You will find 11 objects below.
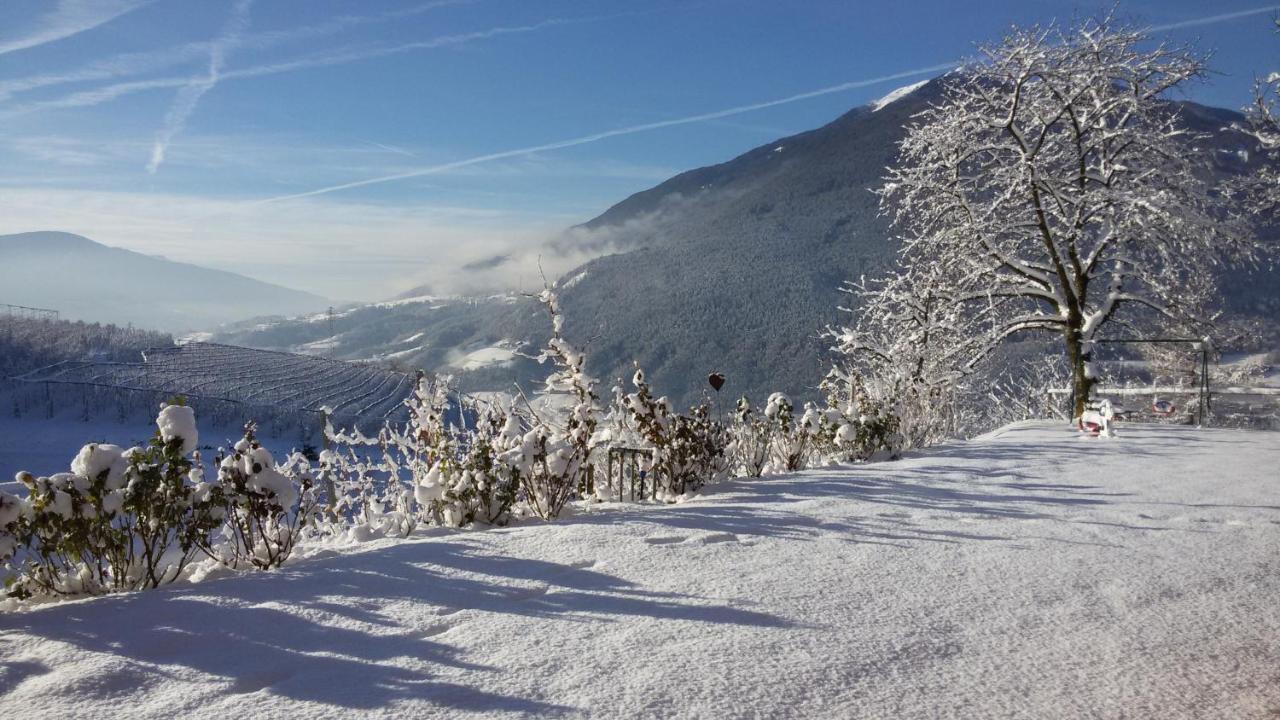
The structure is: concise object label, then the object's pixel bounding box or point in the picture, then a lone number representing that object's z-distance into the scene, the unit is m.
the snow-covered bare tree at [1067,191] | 11.40
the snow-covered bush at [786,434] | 7.25
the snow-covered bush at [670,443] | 5.84
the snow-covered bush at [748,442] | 6.86
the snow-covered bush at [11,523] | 3.07
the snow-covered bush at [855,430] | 7.55
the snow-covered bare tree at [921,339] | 10.34
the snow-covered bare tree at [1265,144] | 10.21
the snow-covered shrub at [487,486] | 4.58
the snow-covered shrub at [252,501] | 3.73
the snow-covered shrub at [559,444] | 4.69
